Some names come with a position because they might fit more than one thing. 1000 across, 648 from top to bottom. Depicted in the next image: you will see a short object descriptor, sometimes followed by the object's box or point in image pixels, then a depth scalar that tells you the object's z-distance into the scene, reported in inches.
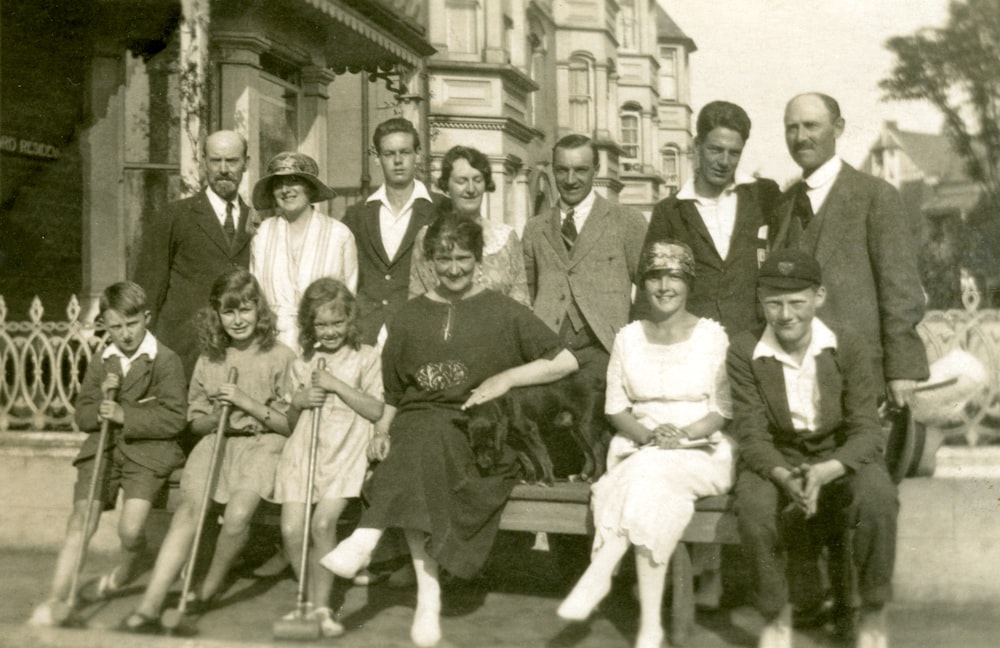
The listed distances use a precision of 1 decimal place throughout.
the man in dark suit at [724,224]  189.8
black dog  181.9
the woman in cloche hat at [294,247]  208.4
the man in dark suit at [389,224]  211.5
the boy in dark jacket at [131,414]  194.4
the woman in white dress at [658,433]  163.0
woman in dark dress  174.1
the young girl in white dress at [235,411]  189.5
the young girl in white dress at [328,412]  183.8
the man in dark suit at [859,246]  174.2
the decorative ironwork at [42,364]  245.1
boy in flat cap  158.7
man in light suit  203.5
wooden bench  169.6
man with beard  213.9
